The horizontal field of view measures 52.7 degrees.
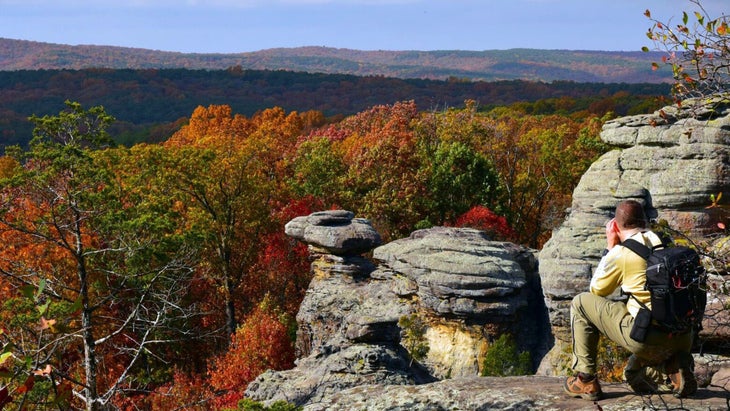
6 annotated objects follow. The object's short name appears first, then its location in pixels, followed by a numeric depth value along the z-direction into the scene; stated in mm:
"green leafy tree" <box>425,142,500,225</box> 42500
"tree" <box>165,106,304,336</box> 36031
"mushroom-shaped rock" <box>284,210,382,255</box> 31250
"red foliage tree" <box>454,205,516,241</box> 39938
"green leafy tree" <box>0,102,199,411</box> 19203
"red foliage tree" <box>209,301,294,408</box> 32656
